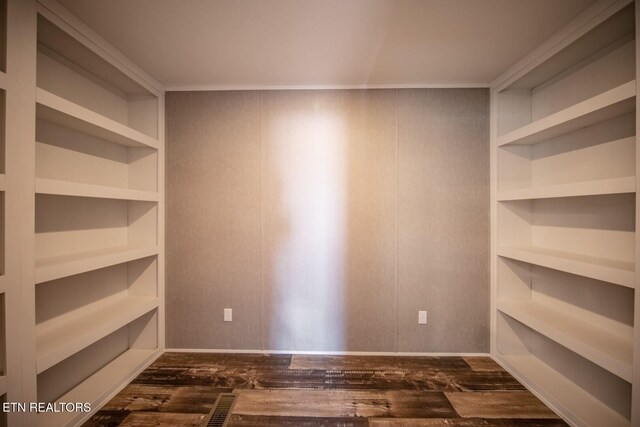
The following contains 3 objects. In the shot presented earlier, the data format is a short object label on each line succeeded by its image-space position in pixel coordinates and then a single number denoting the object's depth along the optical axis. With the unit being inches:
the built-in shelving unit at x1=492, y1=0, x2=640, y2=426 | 63.5
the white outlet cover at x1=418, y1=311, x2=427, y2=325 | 97.5
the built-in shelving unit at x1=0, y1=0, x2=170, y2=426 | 52.9
